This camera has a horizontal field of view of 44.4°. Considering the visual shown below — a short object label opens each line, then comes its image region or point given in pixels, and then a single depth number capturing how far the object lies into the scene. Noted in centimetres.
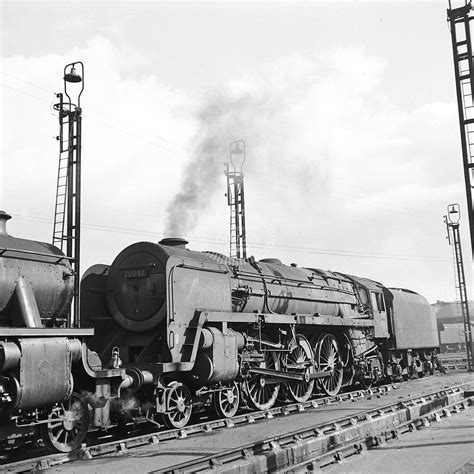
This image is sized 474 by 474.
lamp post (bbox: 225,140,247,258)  2108
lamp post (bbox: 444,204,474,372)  2541
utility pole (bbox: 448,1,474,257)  902
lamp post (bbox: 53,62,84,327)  1040
